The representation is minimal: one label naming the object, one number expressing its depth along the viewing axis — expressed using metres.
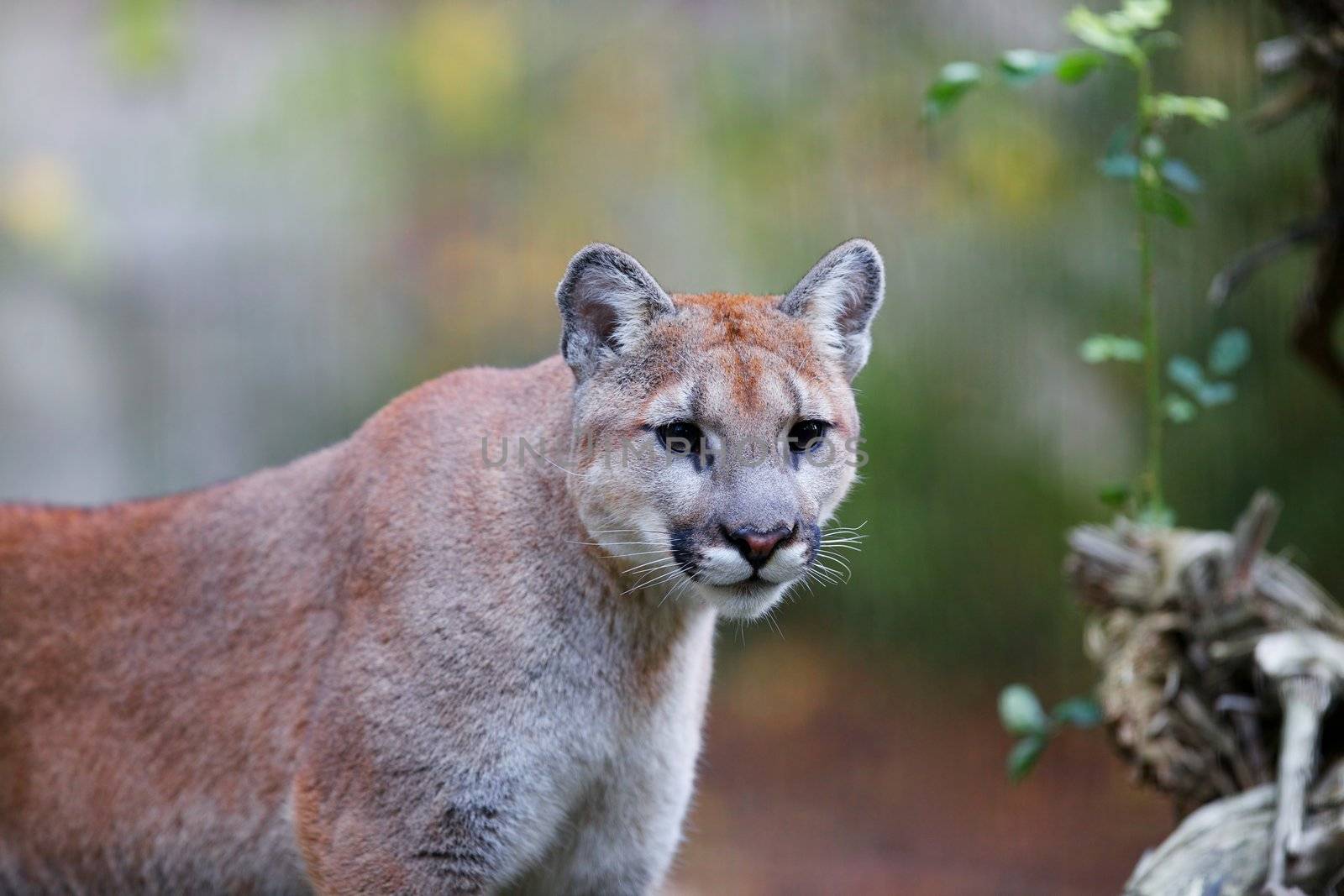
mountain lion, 8.21
